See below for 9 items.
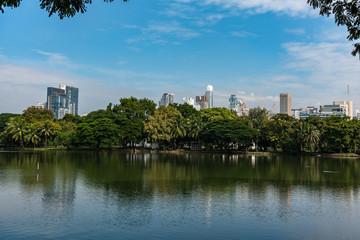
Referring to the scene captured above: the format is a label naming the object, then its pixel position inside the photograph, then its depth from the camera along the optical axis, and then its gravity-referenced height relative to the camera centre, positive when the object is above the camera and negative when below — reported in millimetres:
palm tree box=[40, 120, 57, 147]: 101438 +2648
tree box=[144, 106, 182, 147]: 92500 +4164
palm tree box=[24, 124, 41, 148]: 98375 +891
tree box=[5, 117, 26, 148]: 98562 +2345
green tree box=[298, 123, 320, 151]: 84562 +1502
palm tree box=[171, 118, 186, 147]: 93875 +2839
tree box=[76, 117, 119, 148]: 91438 +1630
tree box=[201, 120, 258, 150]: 89688 +1795
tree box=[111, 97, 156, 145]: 96188 +6997
